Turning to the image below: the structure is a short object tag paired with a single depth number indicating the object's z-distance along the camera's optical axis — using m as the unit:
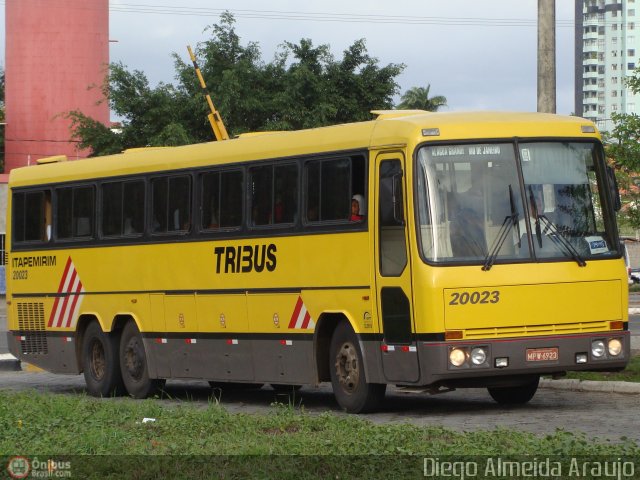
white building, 195.26
